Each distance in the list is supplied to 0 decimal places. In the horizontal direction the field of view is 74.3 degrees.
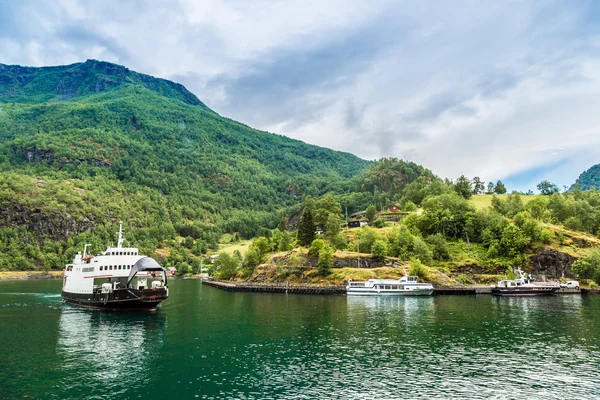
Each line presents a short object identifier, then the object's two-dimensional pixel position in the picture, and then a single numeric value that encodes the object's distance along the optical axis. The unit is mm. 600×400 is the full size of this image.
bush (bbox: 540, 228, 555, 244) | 135250
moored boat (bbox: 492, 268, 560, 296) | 114625
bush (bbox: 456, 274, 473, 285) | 130512
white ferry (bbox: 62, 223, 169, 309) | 83500
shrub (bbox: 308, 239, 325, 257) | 139625
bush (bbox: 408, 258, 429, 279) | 128125
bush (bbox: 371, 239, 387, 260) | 137625
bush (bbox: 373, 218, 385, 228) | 182075
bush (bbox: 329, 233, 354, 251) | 153775
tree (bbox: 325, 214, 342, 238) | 157000
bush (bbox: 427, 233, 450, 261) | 143375
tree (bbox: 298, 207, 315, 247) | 152250
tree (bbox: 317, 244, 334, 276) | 135375
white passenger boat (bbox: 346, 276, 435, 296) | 118062
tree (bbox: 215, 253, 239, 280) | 176600
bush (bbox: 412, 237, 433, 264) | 137500
